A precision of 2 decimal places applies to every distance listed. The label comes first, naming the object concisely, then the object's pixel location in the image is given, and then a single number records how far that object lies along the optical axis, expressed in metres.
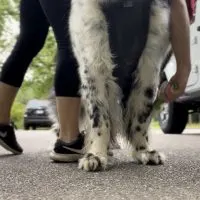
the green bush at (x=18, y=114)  31.70
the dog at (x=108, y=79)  2.90
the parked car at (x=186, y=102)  6.35
